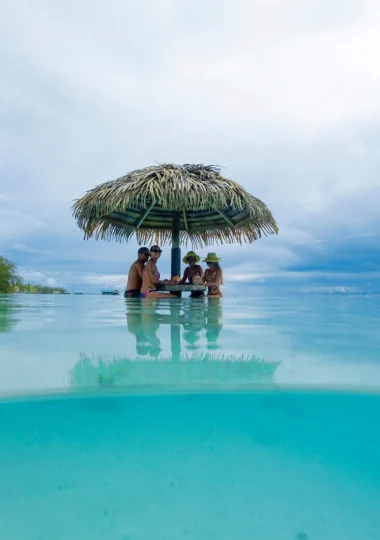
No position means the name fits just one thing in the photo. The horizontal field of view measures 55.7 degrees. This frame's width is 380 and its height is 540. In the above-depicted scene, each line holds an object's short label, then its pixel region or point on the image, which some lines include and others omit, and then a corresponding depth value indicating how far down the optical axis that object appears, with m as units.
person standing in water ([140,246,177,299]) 7.05
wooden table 6.92
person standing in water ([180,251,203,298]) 7.82
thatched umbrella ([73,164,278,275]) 6.17
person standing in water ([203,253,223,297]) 7.73
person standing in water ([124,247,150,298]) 7.47
